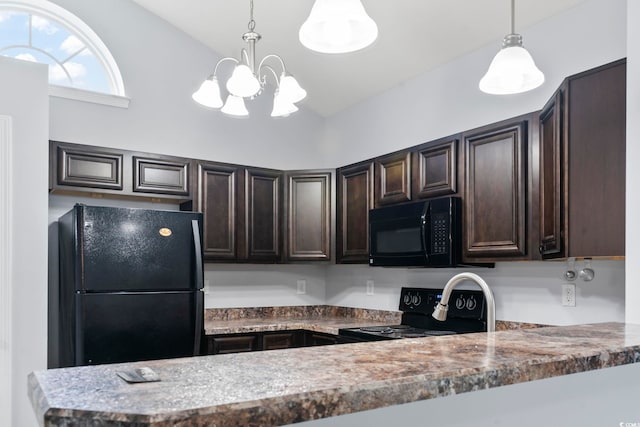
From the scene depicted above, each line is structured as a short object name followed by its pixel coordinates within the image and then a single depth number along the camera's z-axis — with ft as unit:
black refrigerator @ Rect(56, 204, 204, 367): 9.44
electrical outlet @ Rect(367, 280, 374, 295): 13.23
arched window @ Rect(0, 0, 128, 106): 11.28
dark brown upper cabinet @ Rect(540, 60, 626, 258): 6.24
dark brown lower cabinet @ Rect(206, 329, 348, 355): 11.15
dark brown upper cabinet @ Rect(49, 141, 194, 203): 10.43
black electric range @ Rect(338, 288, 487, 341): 10.22
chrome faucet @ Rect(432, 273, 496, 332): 5.58
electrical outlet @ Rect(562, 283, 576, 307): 8.62
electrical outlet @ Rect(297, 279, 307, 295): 14.39
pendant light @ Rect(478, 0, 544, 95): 5.80
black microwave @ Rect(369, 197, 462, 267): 9.66
